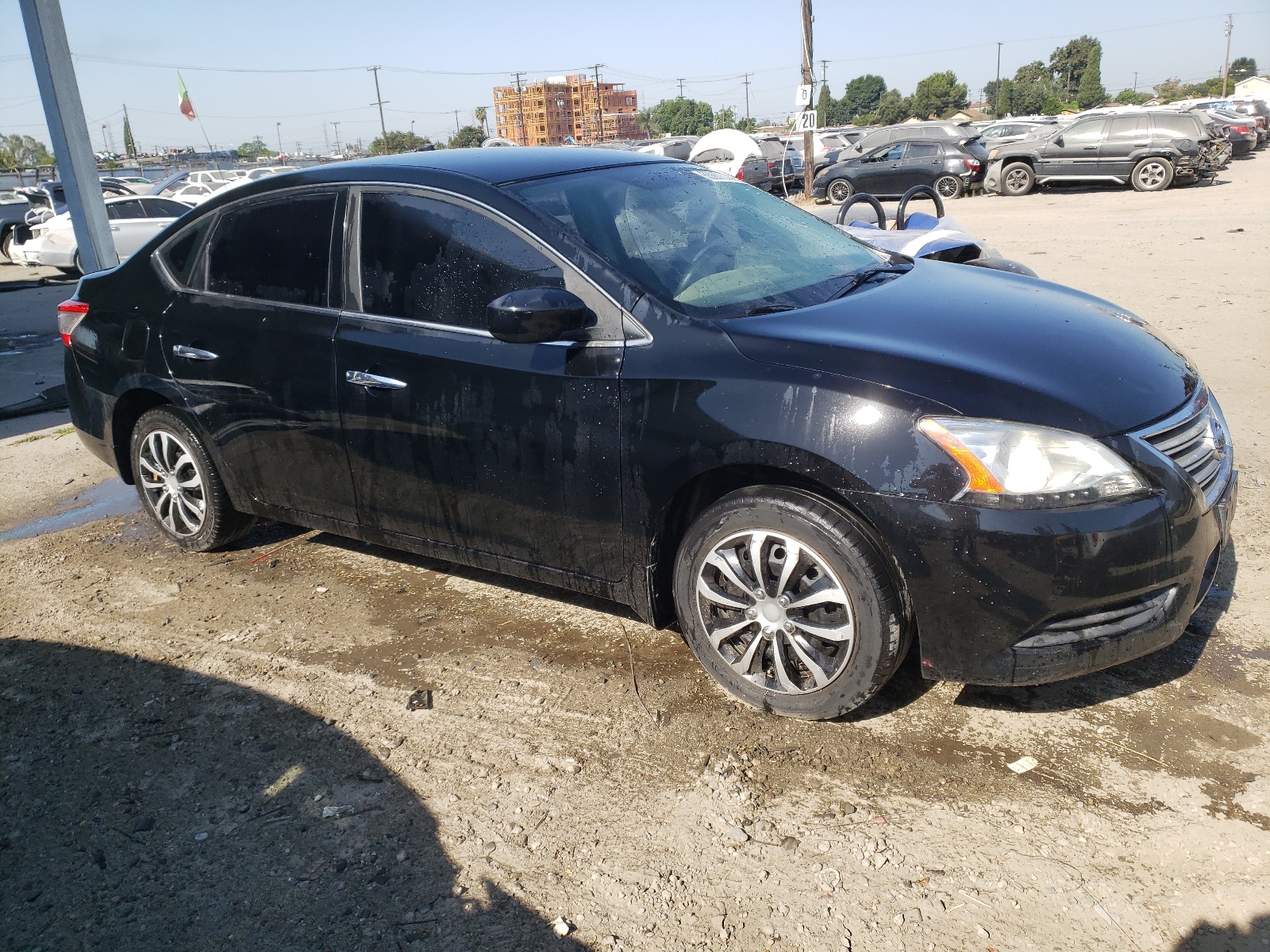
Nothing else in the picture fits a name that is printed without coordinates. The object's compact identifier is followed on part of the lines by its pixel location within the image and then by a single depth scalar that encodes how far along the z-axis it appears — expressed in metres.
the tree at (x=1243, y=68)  118.25
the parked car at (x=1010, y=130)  27.98
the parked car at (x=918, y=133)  25.59
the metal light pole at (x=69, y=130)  7.62
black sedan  2.65
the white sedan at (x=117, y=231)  16.09
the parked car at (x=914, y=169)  23.30
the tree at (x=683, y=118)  135.12
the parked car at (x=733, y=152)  26.62
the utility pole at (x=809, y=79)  25.20
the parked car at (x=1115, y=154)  21.72
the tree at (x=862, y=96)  129.38
